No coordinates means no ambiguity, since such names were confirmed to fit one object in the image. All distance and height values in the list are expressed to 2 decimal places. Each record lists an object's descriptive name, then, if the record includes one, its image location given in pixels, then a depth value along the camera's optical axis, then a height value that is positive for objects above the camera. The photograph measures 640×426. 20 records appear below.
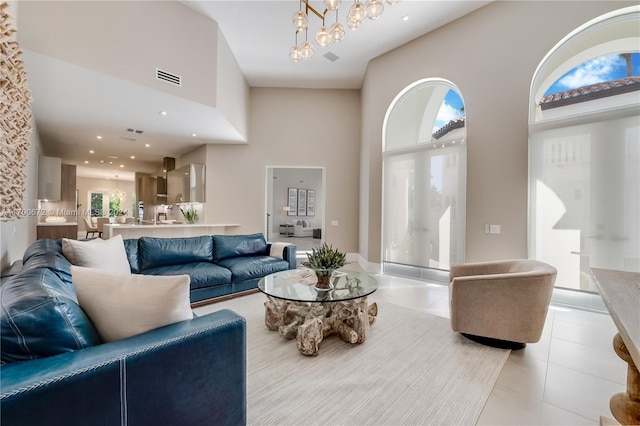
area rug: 1.61 -1.22
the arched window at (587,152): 3.00 +0.80
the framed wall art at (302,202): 12.48 +0.53
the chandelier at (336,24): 2.47 +1.95
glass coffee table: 2.29 -0.97
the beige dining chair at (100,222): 9.27 -0.41
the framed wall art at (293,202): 12.15 +0.51
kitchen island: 4.60 -0.37
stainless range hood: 6.40 +0.71
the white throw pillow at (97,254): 2.47 -0.43
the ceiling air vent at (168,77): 3.58 +1.88
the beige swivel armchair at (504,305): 2.24 -0.80
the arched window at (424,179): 4.38 +0.65
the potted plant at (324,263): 2.59 -0.50
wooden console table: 0.82 -0.33
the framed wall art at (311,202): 12.80 +0.54
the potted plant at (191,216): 6.50 -0.11
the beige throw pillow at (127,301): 1.24 -0.44
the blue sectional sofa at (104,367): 0.87 -0.60
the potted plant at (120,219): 8.40 -0.27
